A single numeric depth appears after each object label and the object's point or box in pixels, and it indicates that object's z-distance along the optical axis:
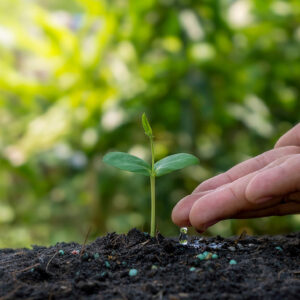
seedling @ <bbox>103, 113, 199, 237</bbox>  0.44
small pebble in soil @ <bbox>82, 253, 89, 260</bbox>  0.43
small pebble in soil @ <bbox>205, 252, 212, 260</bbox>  0.43
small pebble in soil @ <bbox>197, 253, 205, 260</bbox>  0.42
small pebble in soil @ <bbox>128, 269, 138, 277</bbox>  0.41
